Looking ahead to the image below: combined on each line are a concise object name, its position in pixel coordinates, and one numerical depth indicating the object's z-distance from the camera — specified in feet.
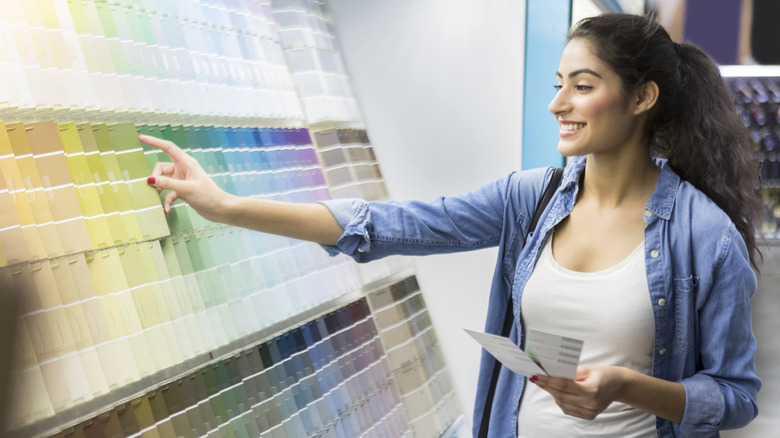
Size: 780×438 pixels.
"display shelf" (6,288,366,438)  5.38
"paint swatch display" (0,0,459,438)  5.51
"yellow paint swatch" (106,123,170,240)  6.28
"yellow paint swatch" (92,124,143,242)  6.15
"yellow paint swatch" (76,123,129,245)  6.02
